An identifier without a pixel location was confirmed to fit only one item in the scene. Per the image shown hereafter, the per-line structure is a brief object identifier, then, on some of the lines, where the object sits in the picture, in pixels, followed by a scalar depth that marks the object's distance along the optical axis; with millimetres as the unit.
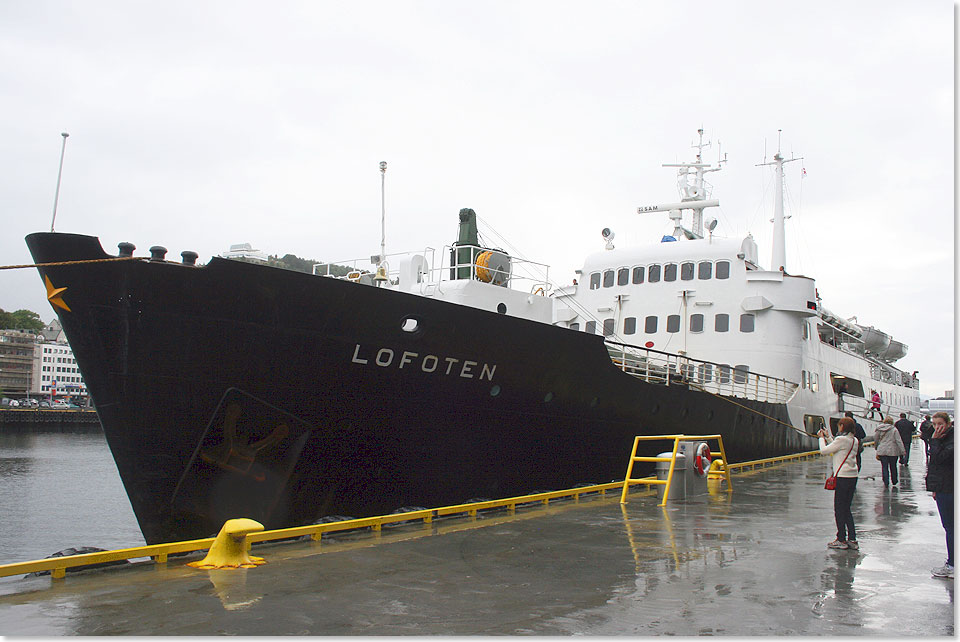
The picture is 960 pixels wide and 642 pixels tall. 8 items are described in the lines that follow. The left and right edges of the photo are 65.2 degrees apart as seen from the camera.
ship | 7562
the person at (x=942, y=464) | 5909
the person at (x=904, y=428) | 14926
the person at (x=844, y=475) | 7461
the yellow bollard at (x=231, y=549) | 6371
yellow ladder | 10703
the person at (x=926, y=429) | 19014
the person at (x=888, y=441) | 12211
